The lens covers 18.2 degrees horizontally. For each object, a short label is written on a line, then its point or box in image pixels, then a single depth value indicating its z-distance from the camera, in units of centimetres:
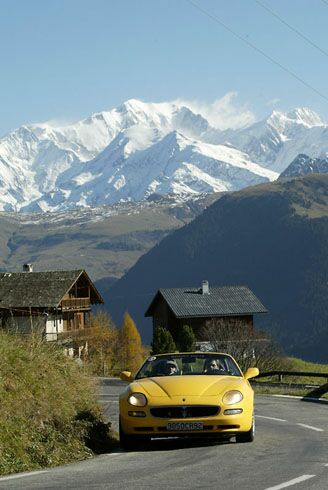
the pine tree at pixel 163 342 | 6556
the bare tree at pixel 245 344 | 6438
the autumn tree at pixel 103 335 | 8005
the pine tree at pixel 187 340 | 6919
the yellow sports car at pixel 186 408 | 1324
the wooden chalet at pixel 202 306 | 9175
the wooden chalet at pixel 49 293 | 7294
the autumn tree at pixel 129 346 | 10062
